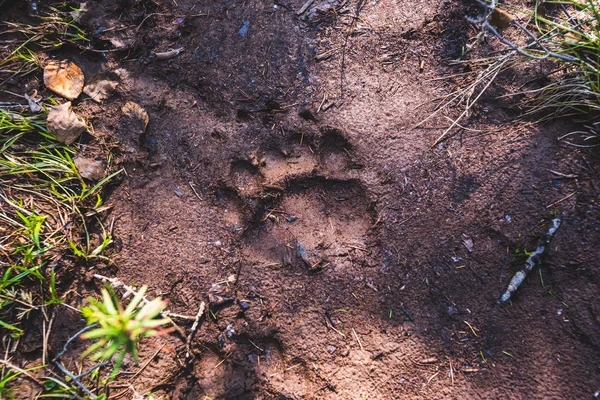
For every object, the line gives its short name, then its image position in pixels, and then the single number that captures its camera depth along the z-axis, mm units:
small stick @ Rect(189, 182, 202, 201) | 674
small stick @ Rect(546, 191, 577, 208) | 634
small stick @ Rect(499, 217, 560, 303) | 629
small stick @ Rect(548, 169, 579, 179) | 635
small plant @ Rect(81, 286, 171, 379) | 510
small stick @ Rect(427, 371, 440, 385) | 627
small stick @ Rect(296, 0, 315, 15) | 703
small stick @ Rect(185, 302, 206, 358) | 641
